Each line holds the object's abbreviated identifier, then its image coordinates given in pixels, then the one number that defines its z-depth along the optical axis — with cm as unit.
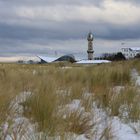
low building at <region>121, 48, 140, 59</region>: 9389
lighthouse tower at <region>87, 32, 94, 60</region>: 14262
